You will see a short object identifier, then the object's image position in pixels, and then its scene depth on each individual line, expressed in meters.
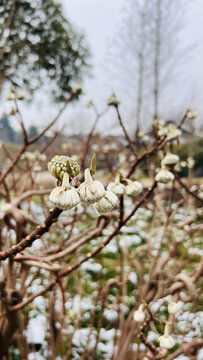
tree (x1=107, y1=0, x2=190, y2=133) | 10.02
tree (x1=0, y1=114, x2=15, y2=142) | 42.16
